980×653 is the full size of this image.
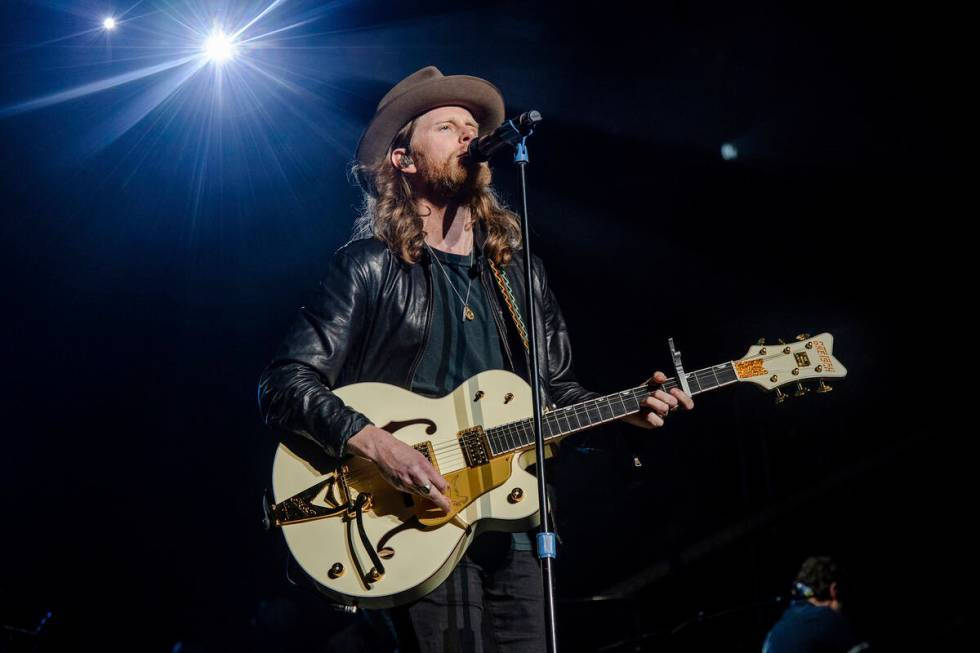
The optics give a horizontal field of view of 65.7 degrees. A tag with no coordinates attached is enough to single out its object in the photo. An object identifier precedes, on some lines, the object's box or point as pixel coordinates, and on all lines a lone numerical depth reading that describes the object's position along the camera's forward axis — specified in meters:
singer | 2.40
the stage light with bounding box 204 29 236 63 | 4.75
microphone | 2.29
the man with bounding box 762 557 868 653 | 5.04
